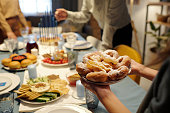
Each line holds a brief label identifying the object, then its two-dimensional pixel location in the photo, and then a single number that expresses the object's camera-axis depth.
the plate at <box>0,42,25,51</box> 1.92
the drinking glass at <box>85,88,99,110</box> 0.87
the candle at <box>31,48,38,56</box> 1.64
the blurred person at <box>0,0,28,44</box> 2.50
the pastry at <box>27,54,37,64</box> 1.51
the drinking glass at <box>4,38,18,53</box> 1.64
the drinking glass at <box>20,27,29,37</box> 2.27
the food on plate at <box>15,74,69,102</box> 0.93
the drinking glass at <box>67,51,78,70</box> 1.38
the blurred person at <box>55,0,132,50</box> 2.04
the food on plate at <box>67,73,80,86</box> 1.11
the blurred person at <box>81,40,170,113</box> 0.41
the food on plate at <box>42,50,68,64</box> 1.50
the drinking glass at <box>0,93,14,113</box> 0.83
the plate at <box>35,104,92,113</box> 0.82
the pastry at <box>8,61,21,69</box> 1.38
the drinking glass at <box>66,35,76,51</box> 1.85
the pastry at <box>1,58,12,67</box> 1.41
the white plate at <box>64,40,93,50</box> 1.96
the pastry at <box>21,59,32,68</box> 1.41
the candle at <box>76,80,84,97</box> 0.99
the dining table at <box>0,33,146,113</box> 0.90
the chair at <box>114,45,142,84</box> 1.40
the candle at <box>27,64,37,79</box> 1.22
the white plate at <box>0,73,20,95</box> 1.07
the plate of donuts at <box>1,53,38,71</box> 1.39
